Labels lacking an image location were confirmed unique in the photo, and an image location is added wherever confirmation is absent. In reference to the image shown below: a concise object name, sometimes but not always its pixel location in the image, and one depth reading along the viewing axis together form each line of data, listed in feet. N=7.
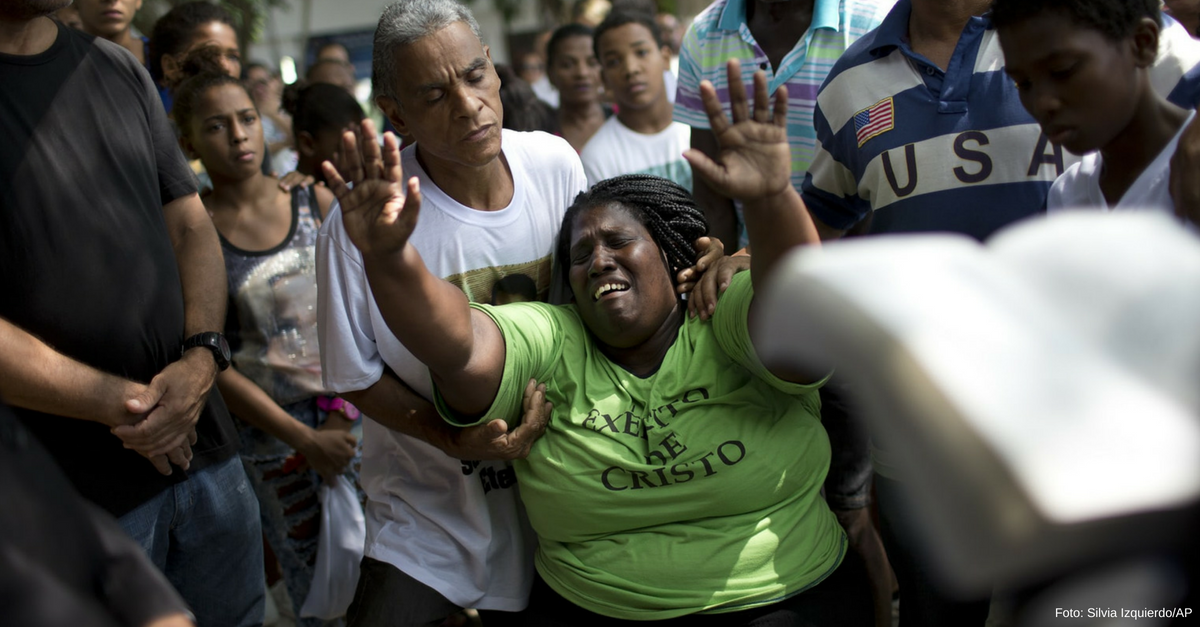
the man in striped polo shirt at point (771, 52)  10.40
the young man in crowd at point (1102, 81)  5.97
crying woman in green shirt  7.07
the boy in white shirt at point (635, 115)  14.19
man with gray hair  8.21
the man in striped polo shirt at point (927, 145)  7.63
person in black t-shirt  7.45
